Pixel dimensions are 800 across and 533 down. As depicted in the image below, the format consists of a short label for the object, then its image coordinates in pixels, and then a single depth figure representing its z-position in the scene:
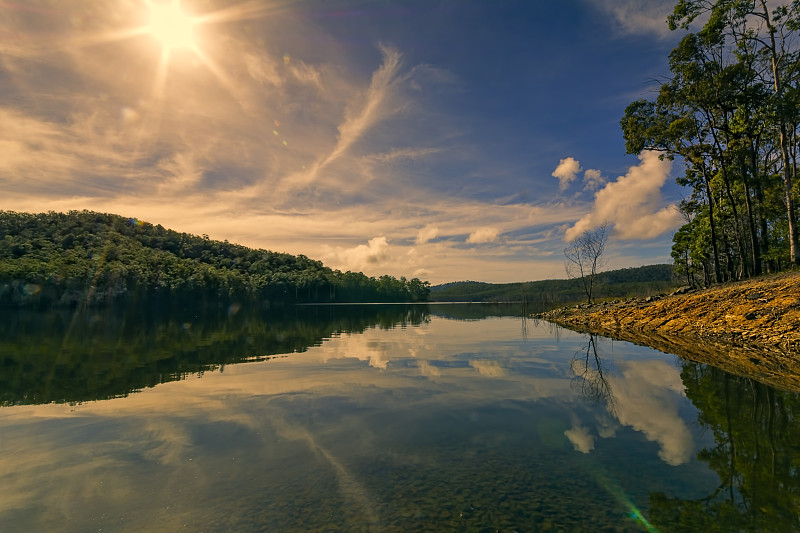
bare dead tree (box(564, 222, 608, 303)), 71.81
